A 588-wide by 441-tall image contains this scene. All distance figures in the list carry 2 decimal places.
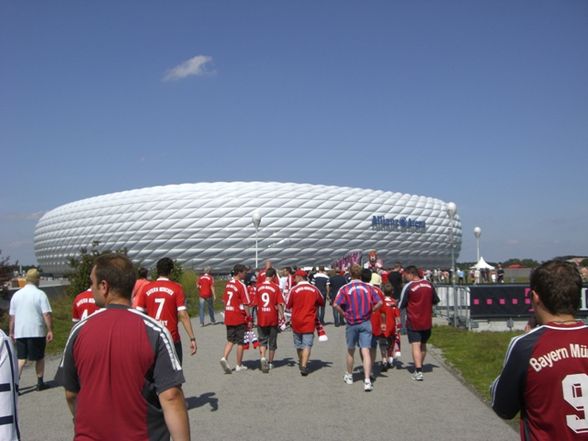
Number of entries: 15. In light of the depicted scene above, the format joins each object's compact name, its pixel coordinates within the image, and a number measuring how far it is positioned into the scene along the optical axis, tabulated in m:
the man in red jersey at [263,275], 13.77
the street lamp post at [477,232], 33.50
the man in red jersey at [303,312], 9.77
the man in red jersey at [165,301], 6.92
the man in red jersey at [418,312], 9.07
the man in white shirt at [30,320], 8.55
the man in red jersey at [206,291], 17.50
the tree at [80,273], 20.53
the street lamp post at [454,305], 16.70
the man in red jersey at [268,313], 10.31
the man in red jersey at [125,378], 2.71
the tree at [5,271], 15.79
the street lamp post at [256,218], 34.33
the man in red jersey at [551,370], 2.60
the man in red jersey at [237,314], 9.90
